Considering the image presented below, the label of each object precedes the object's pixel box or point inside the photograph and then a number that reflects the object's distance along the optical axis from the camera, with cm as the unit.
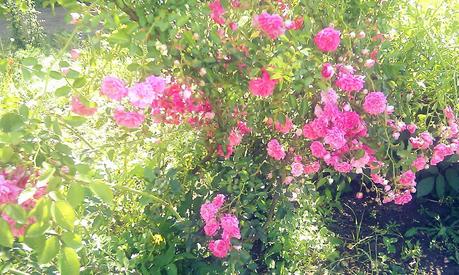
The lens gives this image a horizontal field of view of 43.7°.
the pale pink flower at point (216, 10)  199
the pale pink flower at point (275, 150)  212
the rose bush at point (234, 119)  188
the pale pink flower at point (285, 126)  209
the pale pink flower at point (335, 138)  197
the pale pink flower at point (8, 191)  129
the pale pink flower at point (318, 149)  209
